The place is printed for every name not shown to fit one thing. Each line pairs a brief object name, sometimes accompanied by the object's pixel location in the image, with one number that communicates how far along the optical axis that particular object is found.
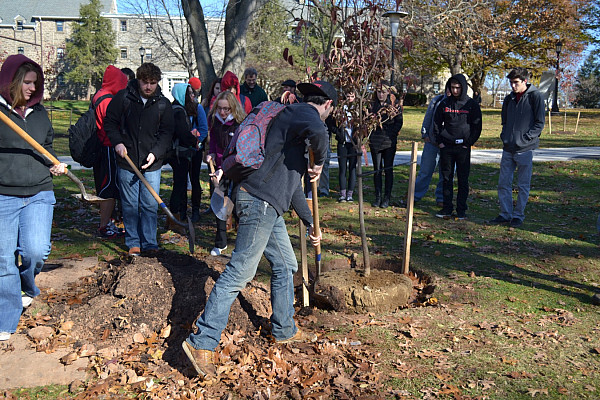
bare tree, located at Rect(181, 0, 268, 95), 11.94
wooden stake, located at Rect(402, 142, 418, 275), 5.87
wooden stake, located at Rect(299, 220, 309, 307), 5.49
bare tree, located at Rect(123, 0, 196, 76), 26.91
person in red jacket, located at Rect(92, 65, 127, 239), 7.03
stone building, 60.88
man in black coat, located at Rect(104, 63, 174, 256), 6.41
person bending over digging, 3.94
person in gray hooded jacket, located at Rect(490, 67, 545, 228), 8.31
